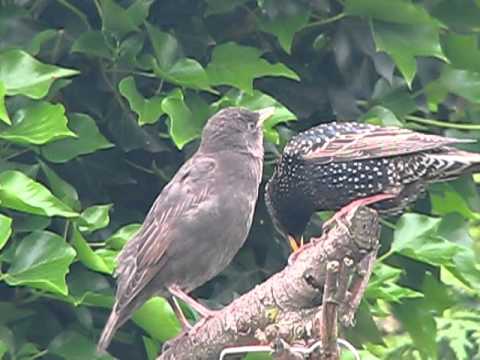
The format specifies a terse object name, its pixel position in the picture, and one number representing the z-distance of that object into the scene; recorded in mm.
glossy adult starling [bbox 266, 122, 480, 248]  6781
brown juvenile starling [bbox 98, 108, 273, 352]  6699
